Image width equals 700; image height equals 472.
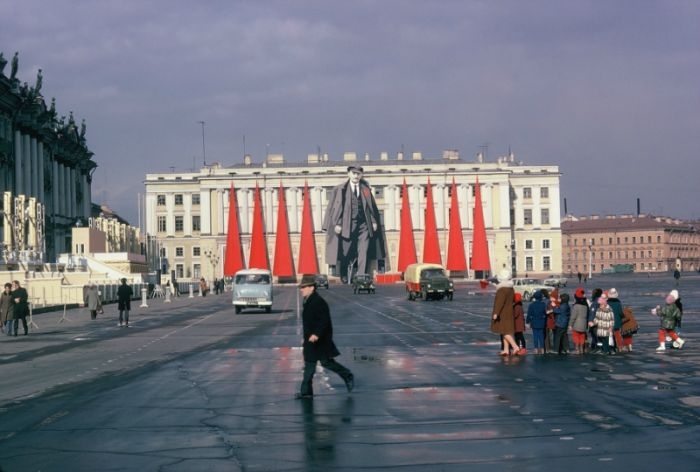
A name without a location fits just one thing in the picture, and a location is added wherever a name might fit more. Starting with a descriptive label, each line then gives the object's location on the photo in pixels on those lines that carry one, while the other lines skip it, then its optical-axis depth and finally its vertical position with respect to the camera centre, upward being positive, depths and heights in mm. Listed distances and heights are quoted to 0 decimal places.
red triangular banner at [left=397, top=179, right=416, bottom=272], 138375 +4956
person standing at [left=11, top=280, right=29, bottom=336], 35750 -425
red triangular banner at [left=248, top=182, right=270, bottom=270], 137000 +5155
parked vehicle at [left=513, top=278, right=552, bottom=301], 63231 -600
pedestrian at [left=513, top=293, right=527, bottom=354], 23172 -999
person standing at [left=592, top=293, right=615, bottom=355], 23000 -1120
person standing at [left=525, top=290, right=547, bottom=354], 23453 -961
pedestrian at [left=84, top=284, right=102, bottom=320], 48219 -525
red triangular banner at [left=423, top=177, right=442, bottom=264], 135500 +4881
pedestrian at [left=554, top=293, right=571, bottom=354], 23438 -1130
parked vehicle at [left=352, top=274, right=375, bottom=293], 93119 -251
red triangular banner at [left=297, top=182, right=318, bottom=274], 140750 +4390
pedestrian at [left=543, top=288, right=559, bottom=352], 23805 -1052
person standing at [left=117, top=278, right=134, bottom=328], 42000 -455
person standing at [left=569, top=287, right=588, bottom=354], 23344 -992
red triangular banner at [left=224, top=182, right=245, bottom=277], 136750 +5115
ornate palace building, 75000 +11569
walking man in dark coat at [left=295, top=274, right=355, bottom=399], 15883 -878
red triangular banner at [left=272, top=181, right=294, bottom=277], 140750 +4097
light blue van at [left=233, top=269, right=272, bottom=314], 53062 -258
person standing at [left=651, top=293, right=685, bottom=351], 23875 -1051
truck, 67688 -277
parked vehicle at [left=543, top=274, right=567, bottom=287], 86838 -559
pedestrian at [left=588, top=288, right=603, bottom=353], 23609 -1212
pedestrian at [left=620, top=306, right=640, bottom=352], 23906 -1176
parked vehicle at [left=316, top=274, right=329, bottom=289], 118188 +161
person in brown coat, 22375 -684
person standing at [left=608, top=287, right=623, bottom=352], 23562 -990
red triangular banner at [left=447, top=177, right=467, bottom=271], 138000 +3763
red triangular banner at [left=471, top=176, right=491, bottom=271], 138875 +3873
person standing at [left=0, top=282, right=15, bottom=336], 35531 -570
